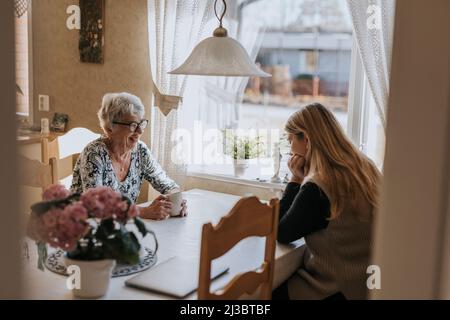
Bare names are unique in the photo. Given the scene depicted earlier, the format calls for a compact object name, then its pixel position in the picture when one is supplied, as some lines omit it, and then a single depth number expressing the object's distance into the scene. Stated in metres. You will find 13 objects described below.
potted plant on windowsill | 2.92
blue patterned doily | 1.59
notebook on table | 1.48
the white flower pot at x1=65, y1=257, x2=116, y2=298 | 1.38
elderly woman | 2.35
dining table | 1.46
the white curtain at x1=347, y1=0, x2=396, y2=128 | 2.43
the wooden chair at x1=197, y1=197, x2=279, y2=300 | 1.36
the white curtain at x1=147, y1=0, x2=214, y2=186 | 2.92
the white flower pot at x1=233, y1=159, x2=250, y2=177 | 2.95
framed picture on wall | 3.21
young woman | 1.87
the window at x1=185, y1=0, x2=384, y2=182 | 2.80
